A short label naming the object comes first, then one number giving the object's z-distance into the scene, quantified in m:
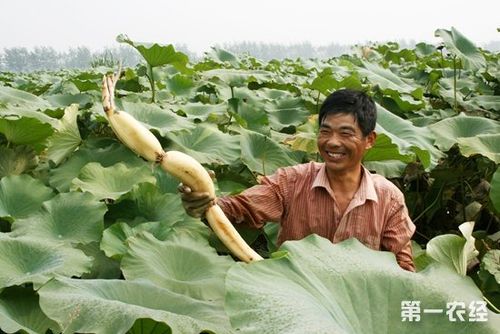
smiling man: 2.12
